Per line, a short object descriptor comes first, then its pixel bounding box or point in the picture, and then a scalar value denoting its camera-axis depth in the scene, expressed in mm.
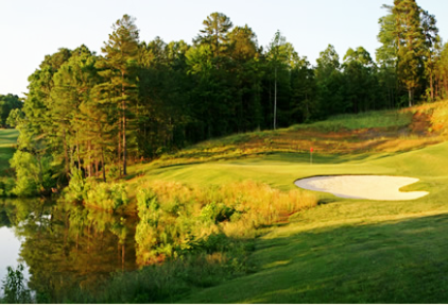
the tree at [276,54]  58531
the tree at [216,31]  61812
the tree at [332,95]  66438
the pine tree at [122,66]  36969
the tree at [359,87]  68625
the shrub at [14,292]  10906
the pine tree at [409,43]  61594
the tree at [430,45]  61156
